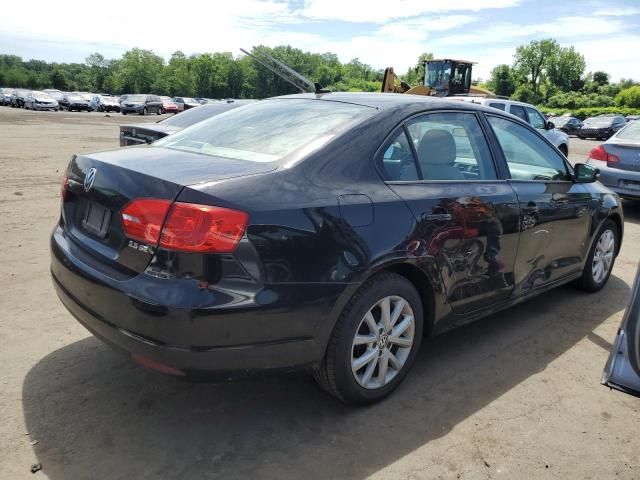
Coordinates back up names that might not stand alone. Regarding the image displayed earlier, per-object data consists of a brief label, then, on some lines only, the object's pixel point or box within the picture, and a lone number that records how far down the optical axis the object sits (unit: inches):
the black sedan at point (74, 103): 1956.2
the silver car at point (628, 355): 93.6
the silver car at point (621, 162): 331.6
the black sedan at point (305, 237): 91.4
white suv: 526.0
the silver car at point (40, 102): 1811.0
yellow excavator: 1011.9
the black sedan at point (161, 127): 295.3
